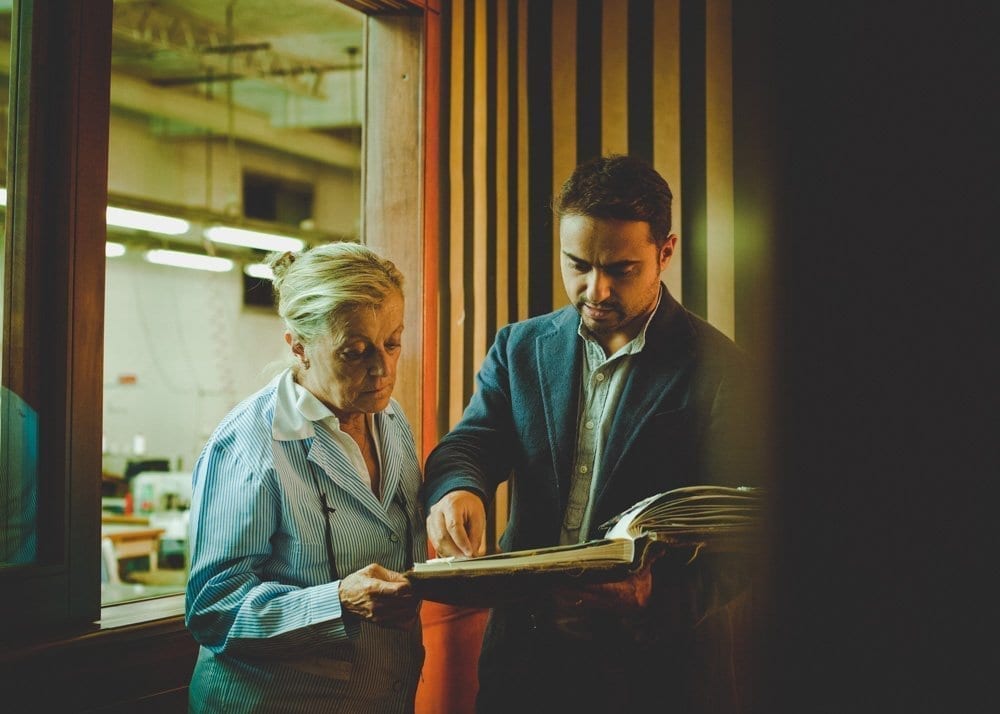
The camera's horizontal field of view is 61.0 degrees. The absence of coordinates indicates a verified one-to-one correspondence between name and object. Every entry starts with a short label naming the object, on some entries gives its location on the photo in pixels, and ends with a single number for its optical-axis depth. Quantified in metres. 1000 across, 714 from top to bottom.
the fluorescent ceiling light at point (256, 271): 7.60
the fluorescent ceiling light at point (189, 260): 7.27
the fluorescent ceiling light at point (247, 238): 6.73
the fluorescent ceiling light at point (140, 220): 5.86
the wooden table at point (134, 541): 5.40
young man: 1.43
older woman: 1.22
